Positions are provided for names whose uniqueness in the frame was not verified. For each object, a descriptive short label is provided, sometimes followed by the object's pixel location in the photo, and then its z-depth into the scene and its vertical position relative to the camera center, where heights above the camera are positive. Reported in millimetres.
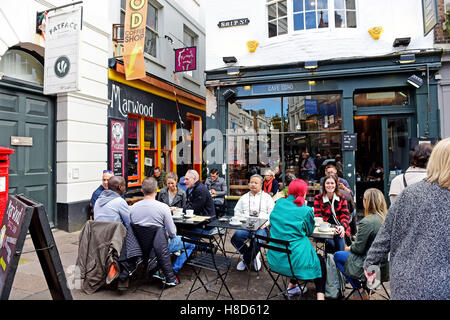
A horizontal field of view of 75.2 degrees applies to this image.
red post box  3985 -52
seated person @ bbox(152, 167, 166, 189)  9156 -213
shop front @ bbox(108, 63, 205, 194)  8195 +1458
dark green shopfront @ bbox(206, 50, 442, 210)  7536 +1463
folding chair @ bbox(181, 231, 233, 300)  3604 -1212
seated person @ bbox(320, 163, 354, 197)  5463 -252
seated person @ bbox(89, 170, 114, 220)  5863 -319
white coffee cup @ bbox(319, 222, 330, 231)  4062 -823
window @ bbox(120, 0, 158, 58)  9542 +4633
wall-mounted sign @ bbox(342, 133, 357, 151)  7766 +691
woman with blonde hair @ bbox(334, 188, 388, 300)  3188 -791
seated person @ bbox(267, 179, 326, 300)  3430 -817
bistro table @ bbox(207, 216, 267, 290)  4202 -838
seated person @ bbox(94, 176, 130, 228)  4051 -518
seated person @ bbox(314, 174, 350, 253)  4660 -617
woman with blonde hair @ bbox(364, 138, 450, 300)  1763 -430
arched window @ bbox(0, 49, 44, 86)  5953 +2251
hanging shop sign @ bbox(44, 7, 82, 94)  5391 +2273
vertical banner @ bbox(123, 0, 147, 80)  7078 +3243
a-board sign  2320 -622
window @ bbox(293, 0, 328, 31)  7918 +4223
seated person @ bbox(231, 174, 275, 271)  4820 -725
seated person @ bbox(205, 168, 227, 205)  7570 -435
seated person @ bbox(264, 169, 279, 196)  7047 -373
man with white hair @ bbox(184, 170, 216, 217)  5328 -516
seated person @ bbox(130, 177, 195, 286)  3896 -568
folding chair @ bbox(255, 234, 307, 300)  3307 -927
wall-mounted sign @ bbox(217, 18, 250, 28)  8589 +4369
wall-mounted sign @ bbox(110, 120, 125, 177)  8047 +665
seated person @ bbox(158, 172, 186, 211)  5645 -489
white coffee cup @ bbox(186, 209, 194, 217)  4971 -736
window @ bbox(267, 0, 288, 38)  8328 +4366
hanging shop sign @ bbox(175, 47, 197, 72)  9766 +3748
